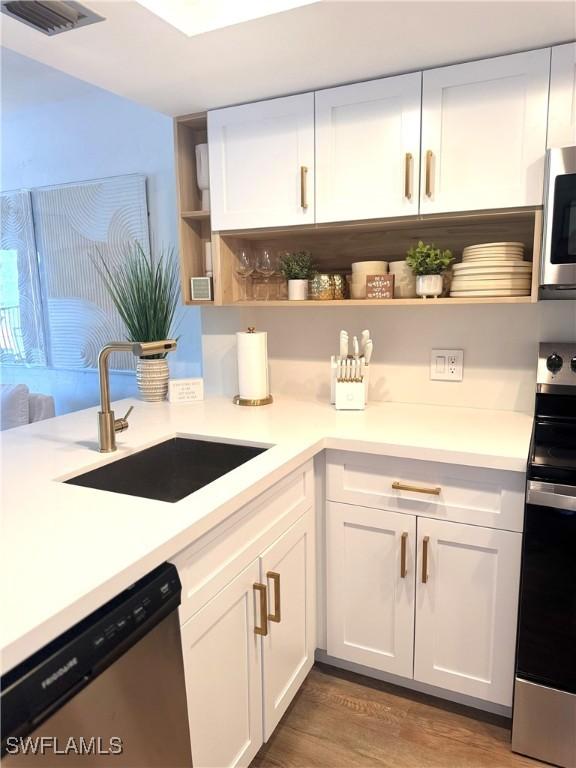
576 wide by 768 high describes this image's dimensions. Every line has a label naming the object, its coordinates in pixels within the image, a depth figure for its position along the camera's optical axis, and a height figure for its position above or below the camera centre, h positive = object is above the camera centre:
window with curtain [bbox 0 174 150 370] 3.13 +0.24
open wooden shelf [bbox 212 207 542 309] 1.73 +0.23
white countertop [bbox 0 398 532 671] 0.85 -0.44
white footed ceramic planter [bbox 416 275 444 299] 1.80 +0.05
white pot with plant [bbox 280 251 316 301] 2.06 +0.10
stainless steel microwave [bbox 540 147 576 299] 1.50 +0.21
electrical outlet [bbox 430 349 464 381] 2.04 -0.25
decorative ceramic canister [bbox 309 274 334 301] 2.01 +0.05
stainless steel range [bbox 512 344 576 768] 1.38 -0.84
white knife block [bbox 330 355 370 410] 1.99 -0.35
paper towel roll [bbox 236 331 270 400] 2.07 -0.26
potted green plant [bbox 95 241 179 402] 2.21 -0.09
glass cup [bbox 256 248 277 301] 2.18 +0.14
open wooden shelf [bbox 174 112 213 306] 2.13 +0.41
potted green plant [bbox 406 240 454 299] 1.80 +0.11
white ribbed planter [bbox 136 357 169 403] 2.24 -0.33
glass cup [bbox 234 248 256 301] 2.20 +0.13
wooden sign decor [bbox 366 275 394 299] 1.88 +0.04
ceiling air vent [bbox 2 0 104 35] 1.24 +0.69
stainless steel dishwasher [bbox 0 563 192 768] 0.76 -0.64
